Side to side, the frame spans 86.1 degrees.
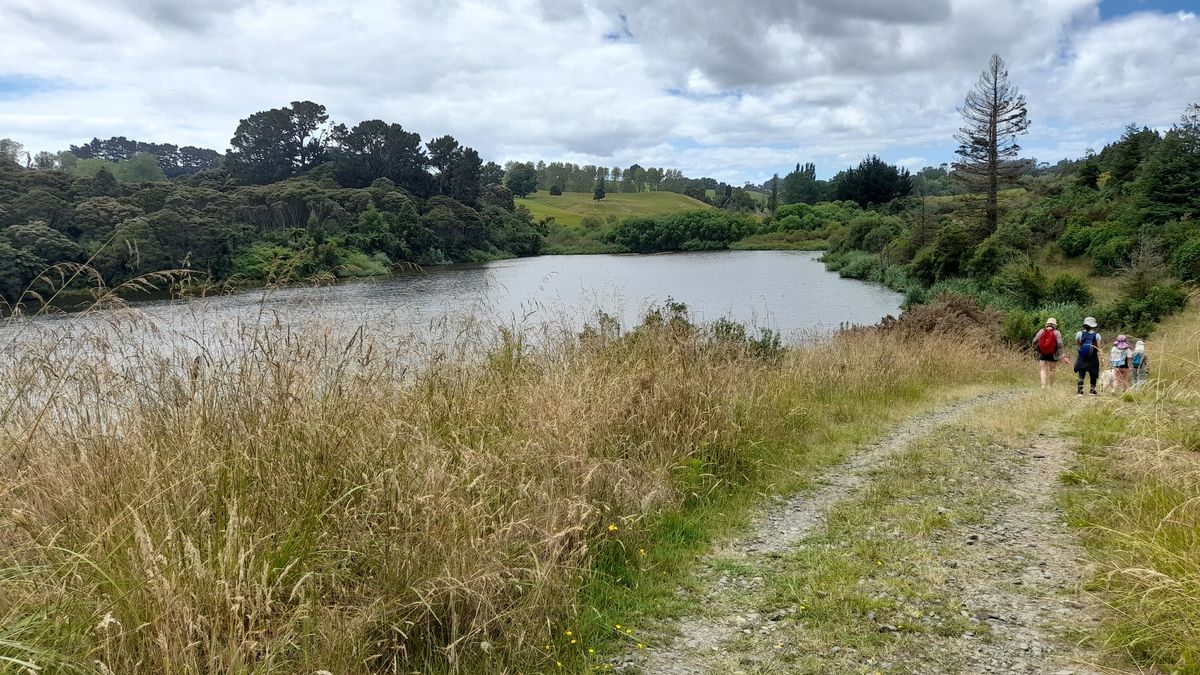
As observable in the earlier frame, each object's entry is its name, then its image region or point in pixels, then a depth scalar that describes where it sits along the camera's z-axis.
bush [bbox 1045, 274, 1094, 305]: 30.29
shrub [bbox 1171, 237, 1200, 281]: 28.70
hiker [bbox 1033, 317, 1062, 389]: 12.62
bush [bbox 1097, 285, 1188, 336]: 24.56
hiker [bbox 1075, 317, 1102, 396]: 11.52
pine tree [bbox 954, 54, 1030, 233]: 47.97
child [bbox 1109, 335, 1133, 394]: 11.96
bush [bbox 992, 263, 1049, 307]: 31.48
